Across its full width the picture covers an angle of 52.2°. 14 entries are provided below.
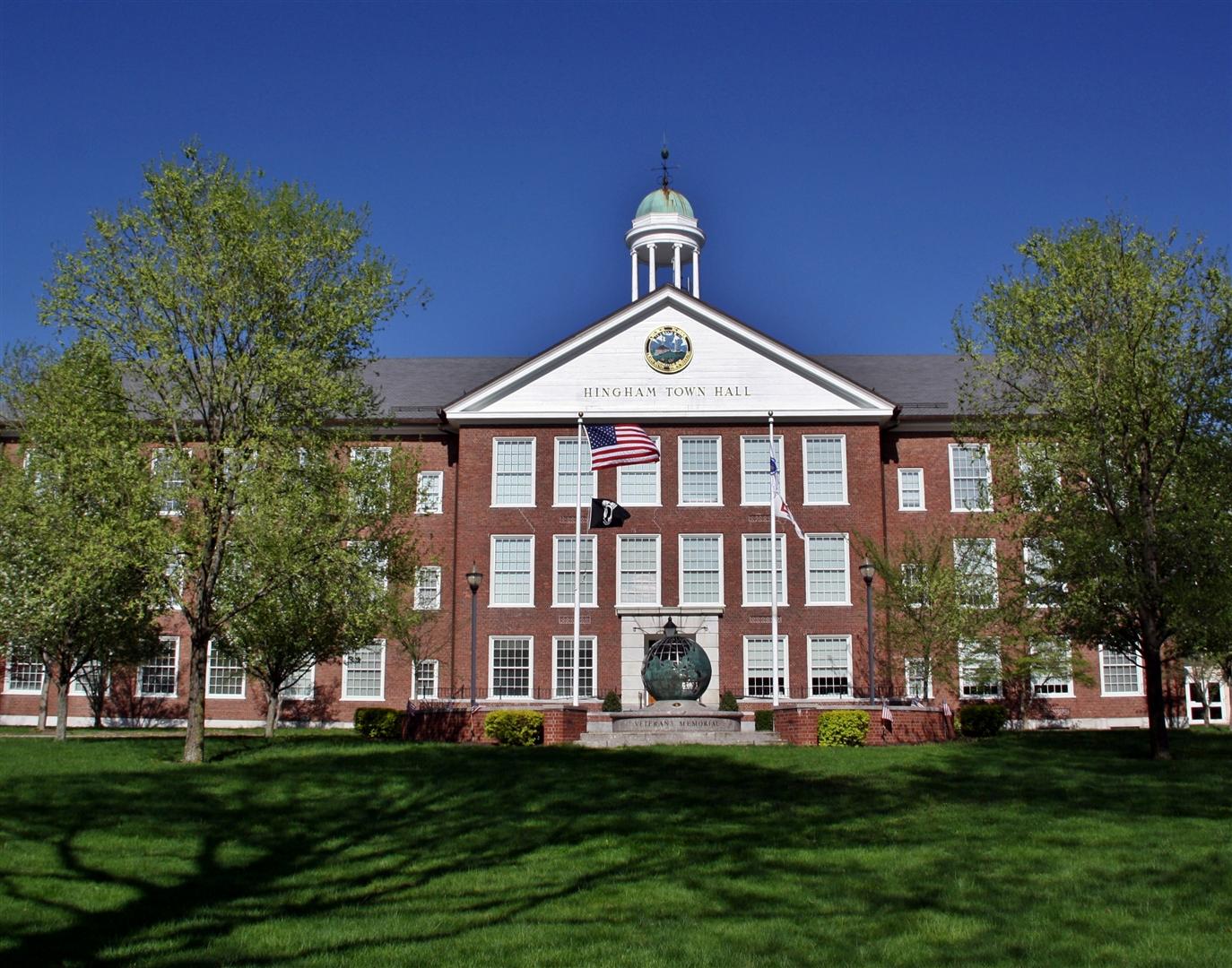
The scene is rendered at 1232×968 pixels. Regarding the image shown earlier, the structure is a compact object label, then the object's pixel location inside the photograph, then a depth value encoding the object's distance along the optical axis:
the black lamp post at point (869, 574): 31.62
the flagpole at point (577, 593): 34.91
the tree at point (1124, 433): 24.89
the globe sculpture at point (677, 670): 29.91
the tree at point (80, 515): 22.34
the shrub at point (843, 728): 27.77
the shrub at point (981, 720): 32.75
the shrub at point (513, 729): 28.20
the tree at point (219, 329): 23.34
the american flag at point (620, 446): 34.75
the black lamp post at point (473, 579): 32.88
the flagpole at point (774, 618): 36.22
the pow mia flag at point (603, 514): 35.50
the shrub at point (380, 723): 31.69
